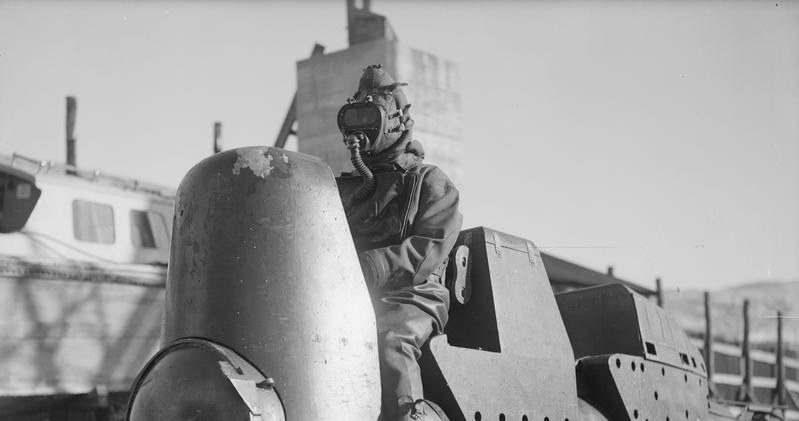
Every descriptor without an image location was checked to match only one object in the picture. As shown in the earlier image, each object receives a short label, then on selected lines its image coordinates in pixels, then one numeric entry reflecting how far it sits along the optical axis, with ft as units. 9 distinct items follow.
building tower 55.77
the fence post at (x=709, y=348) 69.82
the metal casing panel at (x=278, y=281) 12.16
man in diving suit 13.92
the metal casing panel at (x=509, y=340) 14.87
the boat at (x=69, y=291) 49.55
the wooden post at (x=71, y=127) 68.23
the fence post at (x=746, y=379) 72.79
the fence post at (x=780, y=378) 75.66
